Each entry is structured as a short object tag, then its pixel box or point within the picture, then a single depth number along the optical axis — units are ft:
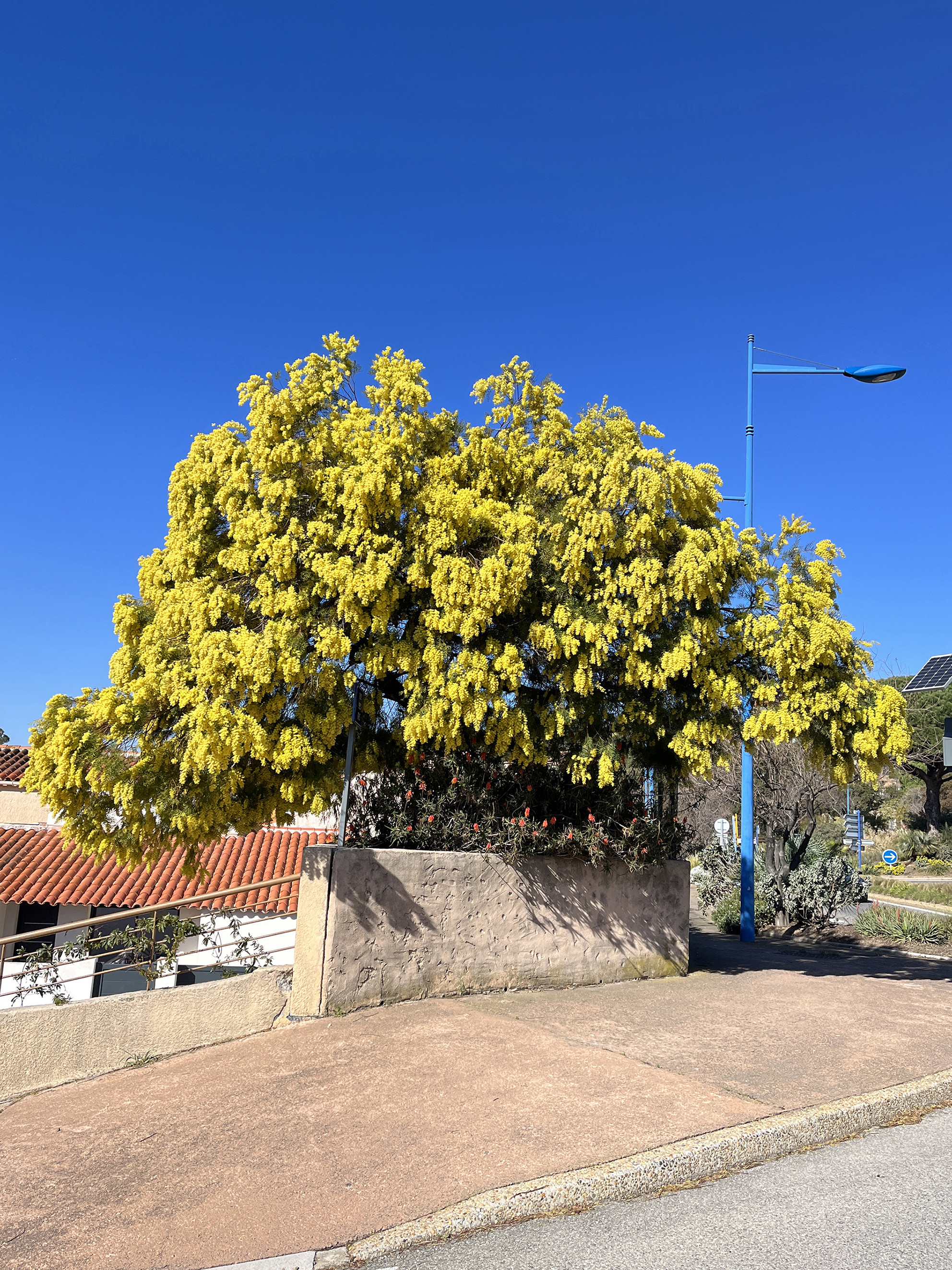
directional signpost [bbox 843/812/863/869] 81.92
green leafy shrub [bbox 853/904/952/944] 48.78
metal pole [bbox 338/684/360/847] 27.09
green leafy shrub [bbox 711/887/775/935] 54.70
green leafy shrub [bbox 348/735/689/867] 28.81
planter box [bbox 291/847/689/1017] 25.57
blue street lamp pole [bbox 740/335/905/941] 46.24
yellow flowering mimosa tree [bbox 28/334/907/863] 27.20
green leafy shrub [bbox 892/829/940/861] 138.10
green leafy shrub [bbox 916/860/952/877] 123.44
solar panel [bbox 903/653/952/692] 137.08
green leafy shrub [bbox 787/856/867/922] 54.03
